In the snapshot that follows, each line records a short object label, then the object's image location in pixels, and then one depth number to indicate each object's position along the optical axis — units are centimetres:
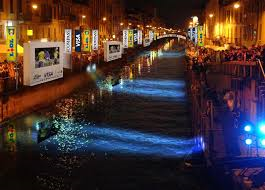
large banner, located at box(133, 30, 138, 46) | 7700
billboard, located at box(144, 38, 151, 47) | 12035
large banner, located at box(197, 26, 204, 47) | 5697
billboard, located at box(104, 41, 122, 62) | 5344
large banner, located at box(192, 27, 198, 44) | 5825
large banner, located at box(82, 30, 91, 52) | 5347
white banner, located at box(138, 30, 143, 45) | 9019
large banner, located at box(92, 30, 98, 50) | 5500
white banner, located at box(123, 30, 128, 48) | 6950
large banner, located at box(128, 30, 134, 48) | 7078
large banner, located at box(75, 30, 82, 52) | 4906
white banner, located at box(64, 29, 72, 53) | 4553
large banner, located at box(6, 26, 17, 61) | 3238
